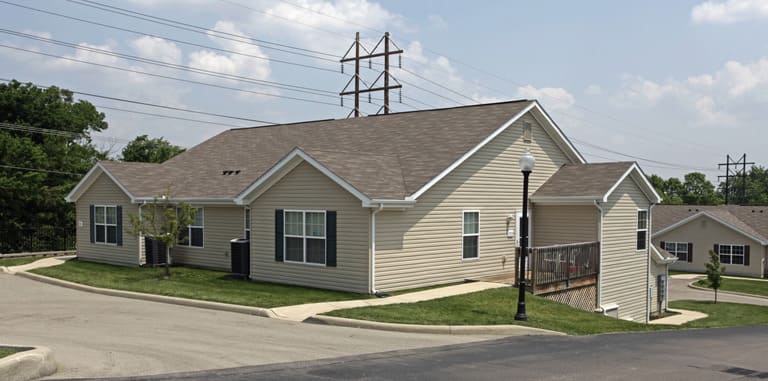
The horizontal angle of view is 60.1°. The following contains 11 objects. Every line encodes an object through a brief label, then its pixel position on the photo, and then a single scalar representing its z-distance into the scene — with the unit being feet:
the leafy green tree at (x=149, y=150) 159.22
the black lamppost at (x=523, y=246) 50.08
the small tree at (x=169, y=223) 71.20
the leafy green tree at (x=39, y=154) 120.06
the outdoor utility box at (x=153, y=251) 81.92
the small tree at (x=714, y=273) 110.53
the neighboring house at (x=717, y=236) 151.89
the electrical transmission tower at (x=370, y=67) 122.62
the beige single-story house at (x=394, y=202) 61.87
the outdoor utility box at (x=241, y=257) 71.00
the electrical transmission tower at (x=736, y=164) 272.84
